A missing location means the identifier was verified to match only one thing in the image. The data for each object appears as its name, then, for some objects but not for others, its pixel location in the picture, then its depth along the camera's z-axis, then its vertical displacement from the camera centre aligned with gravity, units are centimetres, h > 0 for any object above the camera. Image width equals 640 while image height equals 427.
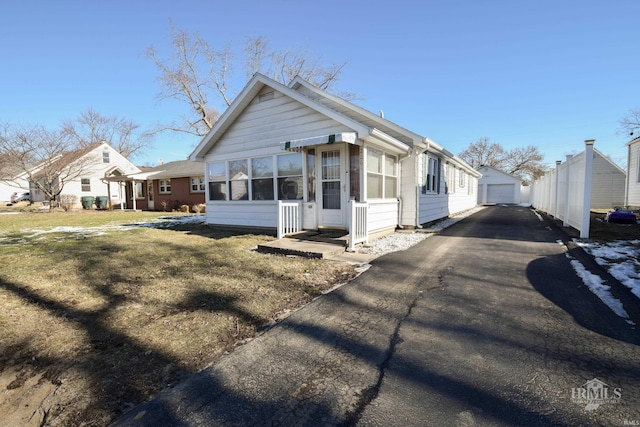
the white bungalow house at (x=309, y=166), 816 +77
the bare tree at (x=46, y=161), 2219 +258
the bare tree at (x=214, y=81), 2392 +959
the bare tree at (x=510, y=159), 4903 +488
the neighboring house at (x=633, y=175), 1634 +64
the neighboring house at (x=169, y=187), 2159 +53
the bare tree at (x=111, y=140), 3055 +629
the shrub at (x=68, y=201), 2420 -46
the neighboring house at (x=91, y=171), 2433 +194
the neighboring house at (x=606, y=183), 2341 +32
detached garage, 3294 +19
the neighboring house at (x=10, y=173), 2423 +184
